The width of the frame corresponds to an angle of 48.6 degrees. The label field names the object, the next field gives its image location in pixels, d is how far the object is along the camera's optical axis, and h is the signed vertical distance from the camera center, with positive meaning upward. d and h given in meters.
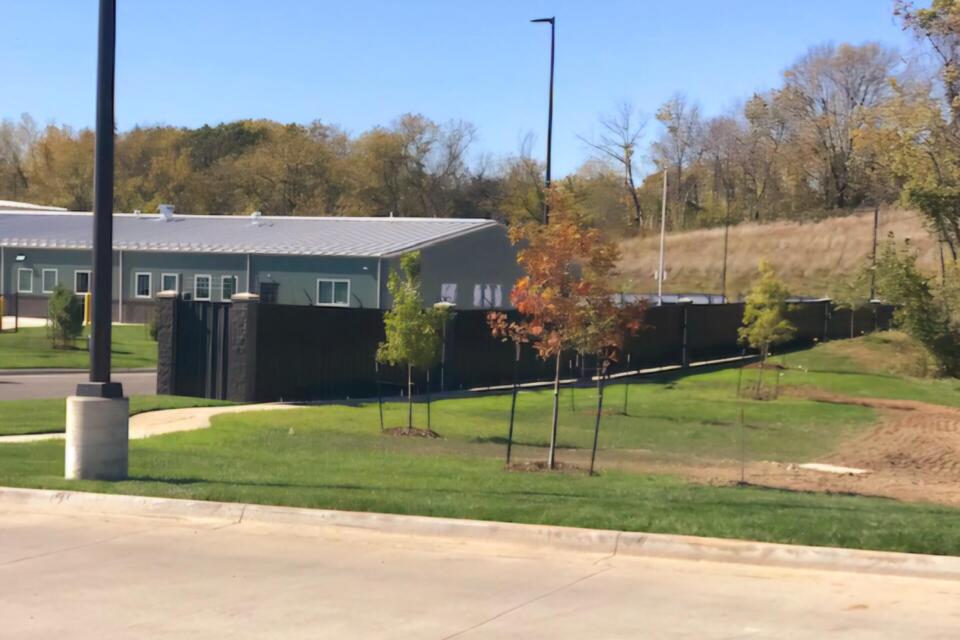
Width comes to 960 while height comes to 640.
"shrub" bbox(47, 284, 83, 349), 33.72 -1.02
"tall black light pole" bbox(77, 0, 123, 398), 11.39 +0.71
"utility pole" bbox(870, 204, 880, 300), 33.51 +1.21
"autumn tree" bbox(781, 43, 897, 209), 88.19 +17.72
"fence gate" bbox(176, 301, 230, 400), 22.00 -1.25
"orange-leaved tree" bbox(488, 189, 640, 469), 13.91 +0.22
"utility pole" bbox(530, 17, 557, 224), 33.41 +5.99
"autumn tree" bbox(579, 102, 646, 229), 94.12 +11.59
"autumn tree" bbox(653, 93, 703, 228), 100.25 +14.73
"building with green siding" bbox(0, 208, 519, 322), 45.66 +1.39
